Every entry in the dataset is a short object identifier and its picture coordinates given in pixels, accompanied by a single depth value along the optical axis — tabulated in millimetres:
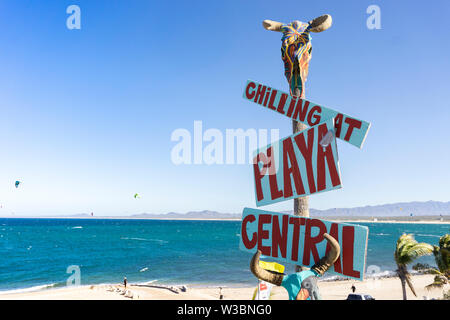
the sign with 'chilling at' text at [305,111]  7254
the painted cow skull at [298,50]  9358
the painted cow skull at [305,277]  6832
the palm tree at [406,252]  17594
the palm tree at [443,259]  15078
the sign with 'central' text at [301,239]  6738
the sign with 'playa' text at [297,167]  7336
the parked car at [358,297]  22125
